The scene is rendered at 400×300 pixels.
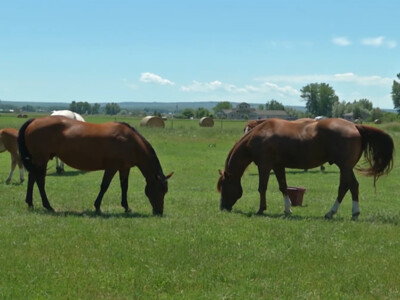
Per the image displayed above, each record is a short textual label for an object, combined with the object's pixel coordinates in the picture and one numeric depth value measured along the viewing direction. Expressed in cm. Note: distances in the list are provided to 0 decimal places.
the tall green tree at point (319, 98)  14425
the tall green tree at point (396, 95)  12094
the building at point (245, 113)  16215
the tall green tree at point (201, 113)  14410
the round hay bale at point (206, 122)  6431
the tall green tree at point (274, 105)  19575
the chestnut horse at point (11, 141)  1736
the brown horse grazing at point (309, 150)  1124
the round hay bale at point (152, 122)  5290
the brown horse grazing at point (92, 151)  1141
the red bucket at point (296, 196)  1326
